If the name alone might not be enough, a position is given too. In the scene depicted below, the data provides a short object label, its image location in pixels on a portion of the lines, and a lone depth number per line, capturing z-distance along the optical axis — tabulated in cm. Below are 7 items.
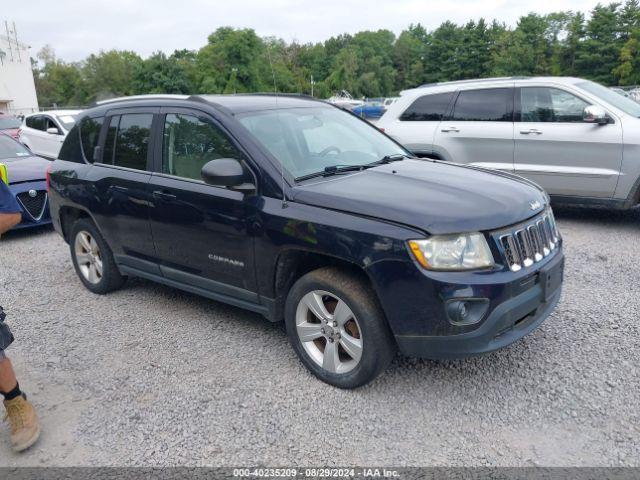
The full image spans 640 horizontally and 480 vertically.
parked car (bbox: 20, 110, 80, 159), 1314
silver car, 658
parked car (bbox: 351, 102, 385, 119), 3801
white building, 6506
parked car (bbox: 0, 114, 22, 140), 1859
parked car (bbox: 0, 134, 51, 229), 778
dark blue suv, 302
